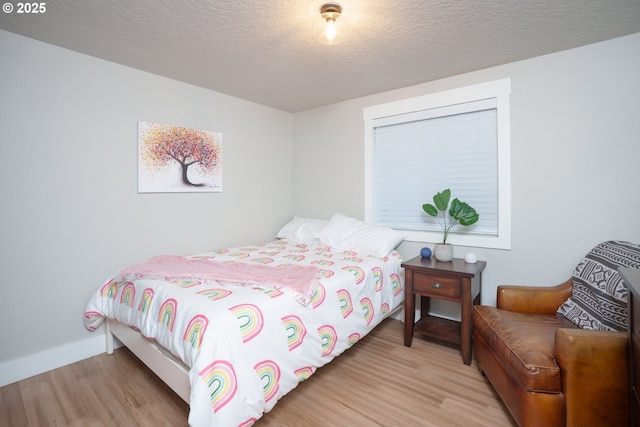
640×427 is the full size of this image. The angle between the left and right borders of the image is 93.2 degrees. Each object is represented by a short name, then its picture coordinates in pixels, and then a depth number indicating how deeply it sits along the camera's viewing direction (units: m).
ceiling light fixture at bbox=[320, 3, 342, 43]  1.72
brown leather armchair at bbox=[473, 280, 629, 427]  1.34
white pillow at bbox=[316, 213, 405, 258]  2.84
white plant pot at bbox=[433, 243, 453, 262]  2.62
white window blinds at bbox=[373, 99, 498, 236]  2.68
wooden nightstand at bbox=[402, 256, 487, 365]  2.27
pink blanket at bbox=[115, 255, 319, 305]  1.85
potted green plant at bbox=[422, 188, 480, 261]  2.52
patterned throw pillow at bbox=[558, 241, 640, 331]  1.64
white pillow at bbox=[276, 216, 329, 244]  3.41
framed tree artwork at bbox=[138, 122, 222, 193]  2.65
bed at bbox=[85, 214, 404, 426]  1.39
